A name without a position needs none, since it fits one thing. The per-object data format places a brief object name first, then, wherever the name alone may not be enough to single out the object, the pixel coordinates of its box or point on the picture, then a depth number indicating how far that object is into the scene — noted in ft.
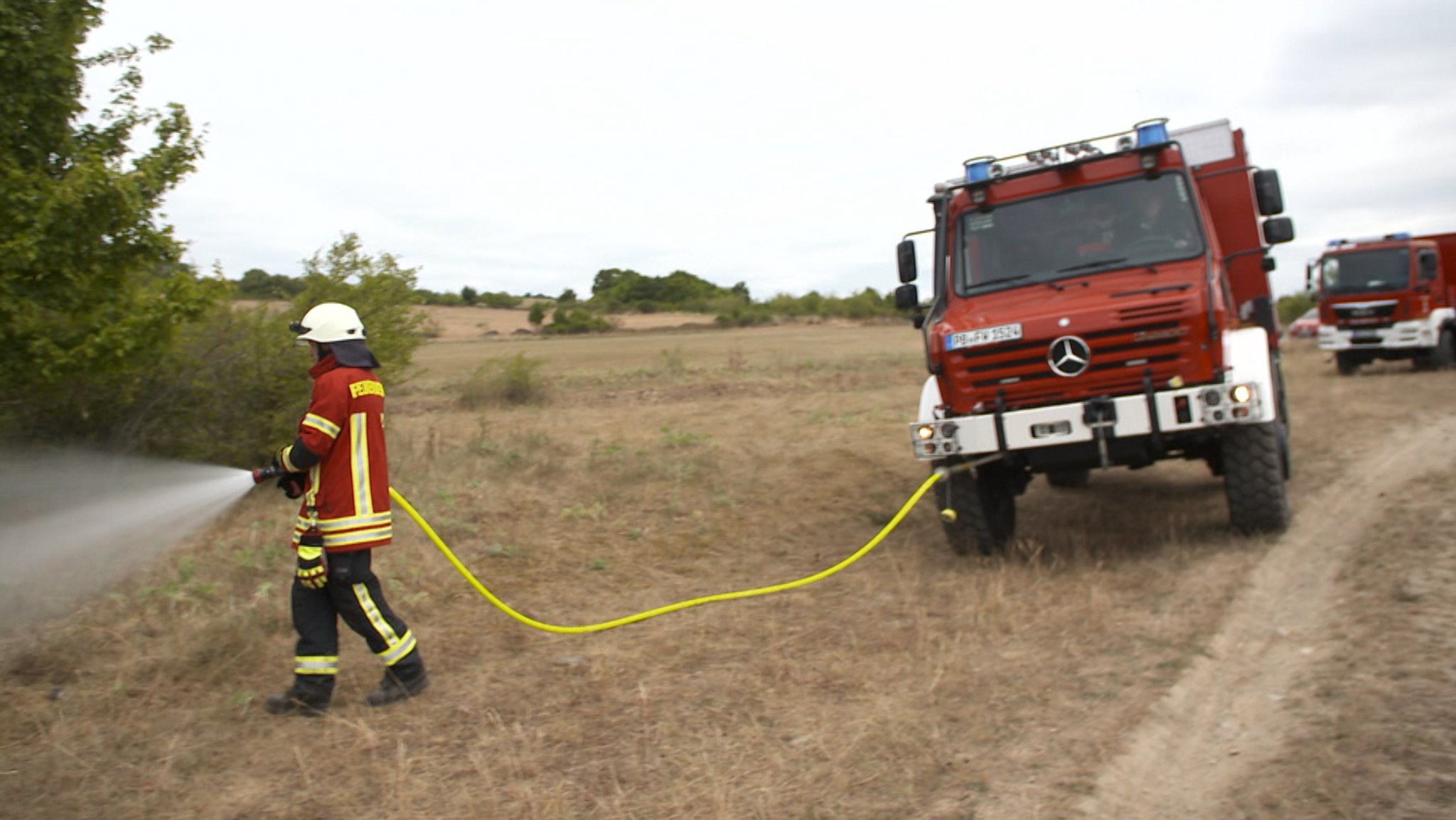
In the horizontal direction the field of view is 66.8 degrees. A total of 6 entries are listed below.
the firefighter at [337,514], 17.80
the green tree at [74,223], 20.35
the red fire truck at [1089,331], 23.21
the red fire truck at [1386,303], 67.92
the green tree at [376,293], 37.76
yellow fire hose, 20.16
